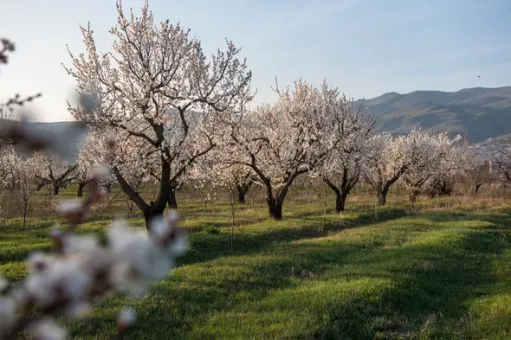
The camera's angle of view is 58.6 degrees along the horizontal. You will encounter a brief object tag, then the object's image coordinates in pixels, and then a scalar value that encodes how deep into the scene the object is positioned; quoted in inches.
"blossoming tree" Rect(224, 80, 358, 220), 1054.7
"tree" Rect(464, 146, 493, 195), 2269.9
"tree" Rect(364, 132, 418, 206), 1610.5
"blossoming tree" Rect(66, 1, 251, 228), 689.6
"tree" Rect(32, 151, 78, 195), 1779.5
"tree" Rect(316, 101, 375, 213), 1258.0
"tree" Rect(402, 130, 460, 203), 1775.3
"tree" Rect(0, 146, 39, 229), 944.3
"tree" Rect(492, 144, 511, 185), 2101.7
